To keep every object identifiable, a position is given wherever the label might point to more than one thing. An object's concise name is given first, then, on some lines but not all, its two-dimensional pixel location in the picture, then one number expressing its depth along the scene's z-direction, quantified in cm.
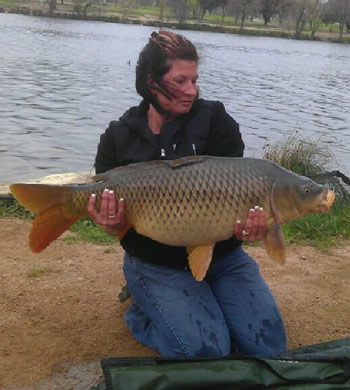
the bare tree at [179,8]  5438
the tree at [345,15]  5575
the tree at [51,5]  4699
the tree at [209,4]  6166
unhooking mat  209
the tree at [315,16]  5468
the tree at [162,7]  5431
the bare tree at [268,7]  6328
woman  243
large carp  221
